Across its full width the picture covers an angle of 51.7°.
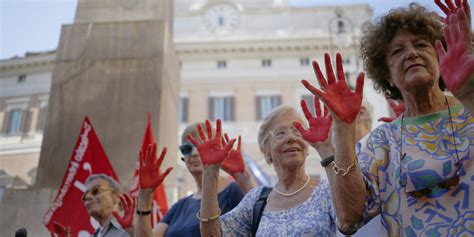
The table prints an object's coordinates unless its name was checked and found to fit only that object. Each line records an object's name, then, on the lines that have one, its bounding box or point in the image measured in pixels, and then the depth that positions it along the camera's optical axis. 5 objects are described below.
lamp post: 11.23
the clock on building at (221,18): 26.41
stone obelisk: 4.82
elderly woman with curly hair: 1.53
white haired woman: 2.21
